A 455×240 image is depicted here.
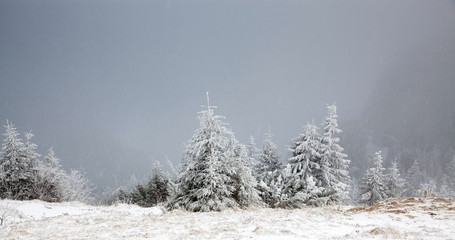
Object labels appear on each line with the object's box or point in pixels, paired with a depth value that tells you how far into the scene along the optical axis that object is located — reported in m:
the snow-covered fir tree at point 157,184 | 32.72
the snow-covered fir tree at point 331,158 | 23.17
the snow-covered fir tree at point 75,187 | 36.34
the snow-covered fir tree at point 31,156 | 26.78
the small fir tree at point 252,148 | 34.49
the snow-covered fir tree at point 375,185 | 29.92
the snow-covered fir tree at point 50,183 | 27.13
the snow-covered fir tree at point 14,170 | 25.09
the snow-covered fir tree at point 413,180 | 65.50
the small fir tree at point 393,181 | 33.19
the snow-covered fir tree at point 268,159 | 28.66
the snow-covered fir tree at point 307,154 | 22.98
